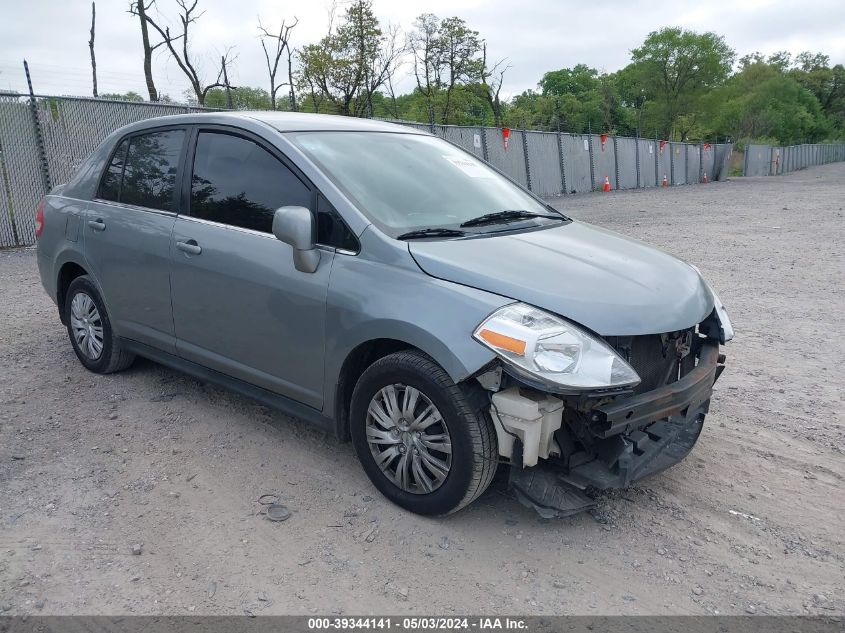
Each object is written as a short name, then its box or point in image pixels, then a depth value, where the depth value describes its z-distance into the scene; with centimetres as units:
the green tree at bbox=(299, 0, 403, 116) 3616
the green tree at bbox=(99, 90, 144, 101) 2457
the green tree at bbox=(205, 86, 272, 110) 3588
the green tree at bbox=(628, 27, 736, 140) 7338
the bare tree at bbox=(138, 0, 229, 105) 2864
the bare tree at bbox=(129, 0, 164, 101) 2697
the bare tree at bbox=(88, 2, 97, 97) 2788
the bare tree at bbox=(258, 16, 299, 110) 3434
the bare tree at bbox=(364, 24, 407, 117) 3678
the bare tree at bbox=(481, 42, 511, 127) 4656
